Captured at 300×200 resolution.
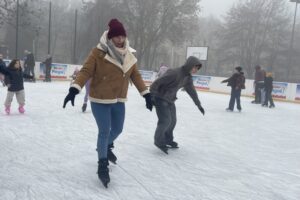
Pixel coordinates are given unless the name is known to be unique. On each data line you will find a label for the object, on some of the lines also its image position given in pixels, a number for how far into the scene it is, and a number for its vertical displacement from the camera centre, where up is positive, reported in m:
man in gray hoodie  4.97 -0.33
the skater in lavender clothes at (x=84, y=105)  8.62 -0.99
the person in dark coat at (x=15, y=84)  7.68 -0.55
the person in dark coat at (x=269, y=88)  14.52 -0.57
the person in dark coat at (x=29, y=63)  17.31 -0.22
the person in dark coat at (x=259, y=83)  15.85 -0.43
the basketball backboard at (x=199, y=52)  25.66 +1.19
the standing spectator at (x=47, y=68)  18.84 -0.44
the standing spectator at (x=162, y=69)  14.20 -0.08
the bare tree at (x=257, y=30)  38.12 +4.39
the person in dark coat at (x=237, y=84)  11.63 -0.40
